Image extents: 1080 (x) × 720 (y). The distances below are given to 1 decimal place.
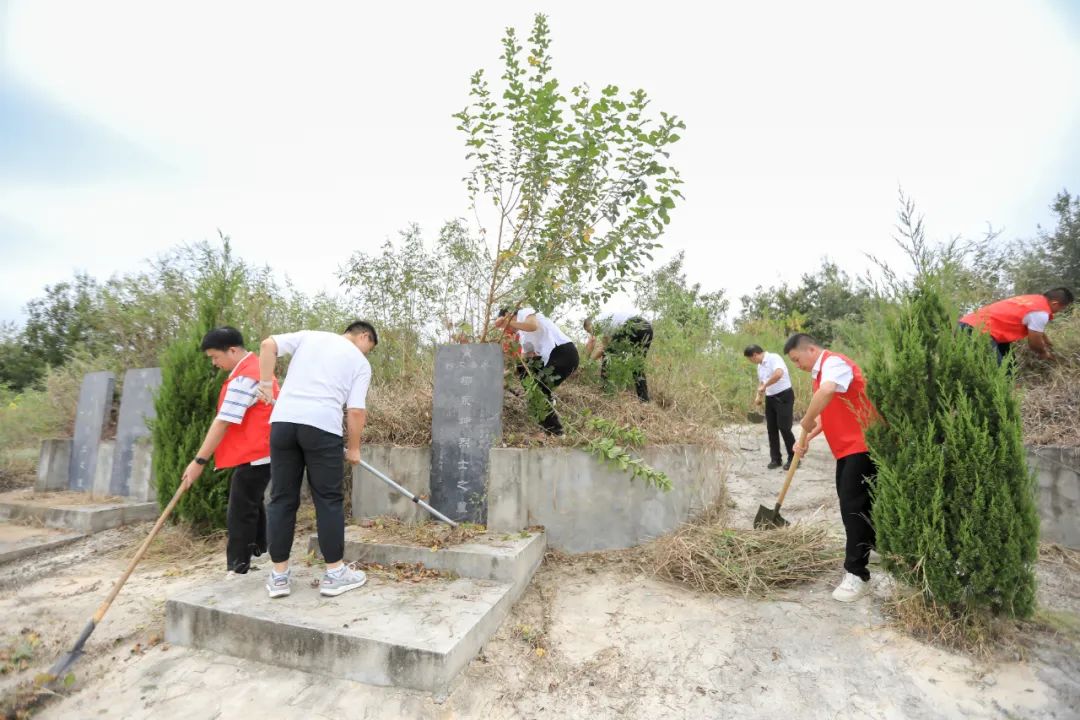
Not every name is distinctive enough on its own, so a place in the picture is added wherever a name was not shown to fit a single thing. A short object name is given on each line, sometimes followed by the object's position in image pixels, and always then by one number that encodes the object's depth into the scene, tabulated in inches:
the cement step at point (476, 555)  146.7
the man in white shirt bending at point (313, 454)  132.6
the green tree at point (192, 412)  202.7
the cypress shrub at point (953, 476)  116.3
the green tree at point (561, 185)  193.6
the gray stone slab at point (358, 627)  109.0
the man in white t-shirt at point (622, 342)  223.5
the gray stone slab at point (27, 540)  210.9
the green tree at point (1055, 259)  403.5
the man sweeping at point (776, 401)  276.2
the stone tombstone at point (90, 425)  295.0
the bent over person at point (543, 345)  205.5
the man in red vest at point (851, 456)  142.9
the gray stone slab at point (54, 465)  301.9
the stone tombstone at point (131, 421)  273.3
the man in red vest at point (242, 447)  154.5
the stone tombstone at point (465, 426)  181.3
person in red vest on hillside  194.7
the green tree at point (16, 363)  593.6
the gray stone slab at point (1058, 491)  167.6
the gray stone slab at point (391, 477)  187.3
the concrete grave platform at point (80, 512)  239.6
